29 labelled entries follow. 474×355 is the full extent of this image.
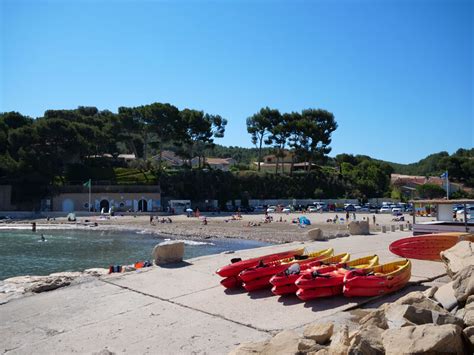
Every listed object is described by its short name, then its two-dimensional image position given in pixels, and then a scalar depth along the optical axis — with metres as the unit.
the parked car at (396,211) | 47.34
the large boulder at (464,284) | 6.27
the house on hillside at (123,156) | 66.88
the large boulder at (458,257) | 7.68
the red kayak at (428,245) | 12.29
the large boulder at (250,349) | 5.81
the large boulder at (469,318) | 5.24
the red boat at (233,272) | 10.85
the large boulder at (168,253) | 14.16
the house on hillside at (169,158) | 85.12
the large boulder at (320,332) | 6.16
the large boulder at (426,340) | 4.58
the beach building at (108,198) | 57.19
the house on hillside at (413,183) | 73.81
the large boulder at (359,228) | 20.78
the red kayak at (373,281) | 8.86
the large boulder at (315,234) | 18.88
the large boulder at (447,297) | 6.54
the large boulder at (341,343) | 5.09
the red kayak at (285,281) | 9.55
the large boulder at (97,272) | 14.16
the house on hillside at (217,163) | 86.76
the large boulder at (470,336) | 4.88
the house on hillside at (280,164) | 78.38
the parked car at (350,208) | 57.66
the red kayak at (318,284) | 9.01
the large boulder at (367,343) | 4.86
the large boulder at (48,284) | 12.32
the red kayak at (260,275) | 10.41
